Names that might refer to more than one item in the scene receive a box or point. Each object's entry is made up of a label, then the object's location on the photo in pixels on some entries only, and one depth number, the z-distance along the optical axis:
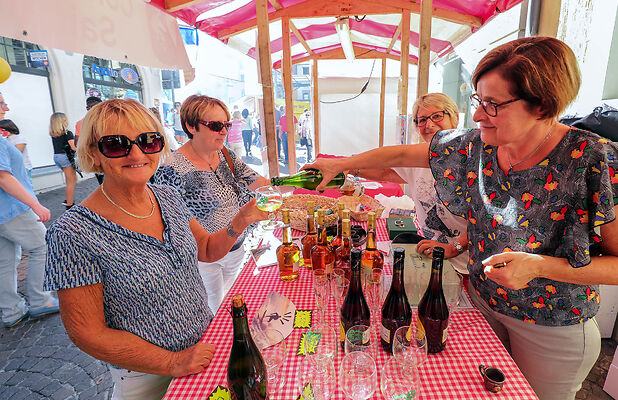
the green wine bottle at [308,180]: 1.95
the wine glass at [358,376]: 1.01
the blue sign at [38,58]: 9.41
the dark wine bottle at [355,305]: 1.27
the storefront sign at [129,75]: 13.30
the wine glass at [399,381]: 1.01
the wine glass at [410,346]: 1.02
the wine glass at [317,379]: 1.02
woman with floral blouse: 1.14
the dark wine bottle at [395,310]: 1.23
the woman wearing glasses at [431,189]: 1.80
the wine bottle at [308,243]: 1.76
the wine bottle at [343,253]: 1.77
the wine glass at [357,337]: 1.09
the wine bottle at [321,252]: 1.72
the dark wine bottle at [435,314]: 1.21
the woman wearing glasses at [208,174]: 2.45
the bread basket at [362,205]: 2.48
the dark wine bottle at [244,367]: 1.05
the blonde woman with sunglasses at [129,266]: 1.19
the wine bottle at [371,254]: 1.51
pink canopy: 3.72
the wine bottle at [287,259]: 1.77
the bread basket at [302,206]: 2.31
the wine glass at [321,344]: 1.06
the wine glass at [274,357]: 1.11
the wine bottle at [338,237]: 1.78
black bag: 1.94
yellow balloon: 3.17
